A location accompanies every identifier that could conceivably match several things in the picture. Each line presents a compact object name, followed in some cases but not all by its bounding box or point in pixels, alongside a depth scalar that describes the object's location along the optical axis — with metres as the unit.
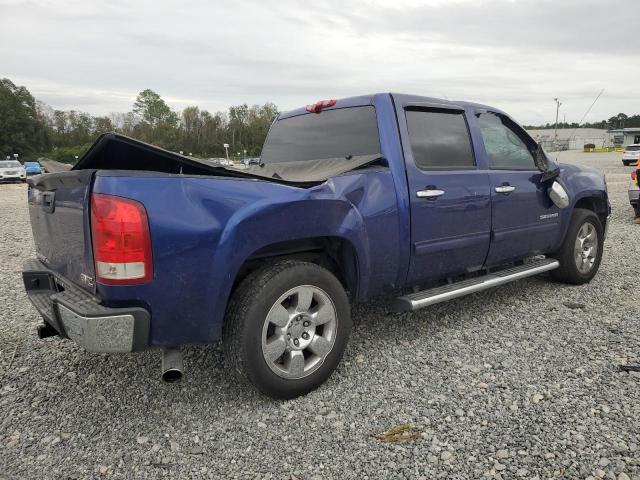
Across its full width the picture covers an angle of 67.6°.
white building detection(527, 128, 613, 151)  72.50
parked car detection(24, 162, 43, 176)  33.41
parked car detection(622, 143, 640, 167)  30.34
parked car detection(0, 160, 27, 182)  28.33
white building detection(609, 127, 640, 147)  71.20
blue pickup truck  2.32
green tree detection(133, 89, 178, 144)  93.70
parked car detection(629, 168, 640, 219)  9.16
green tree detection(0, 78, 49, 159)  70.81
